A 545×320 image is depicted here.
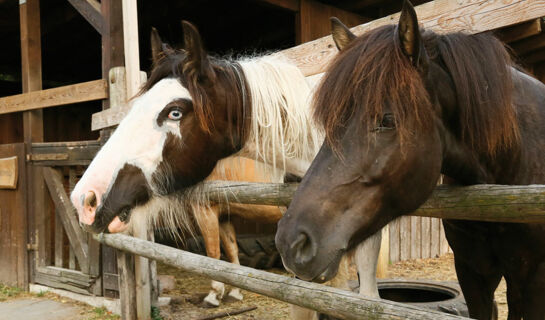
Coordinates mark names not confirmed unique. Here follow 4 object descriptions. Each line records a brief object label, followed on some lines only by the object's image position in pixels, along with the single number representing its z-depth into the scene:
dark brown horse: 1.17
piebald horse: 1.86
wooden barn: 2.92
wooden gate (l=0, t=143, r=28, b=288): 5.07
